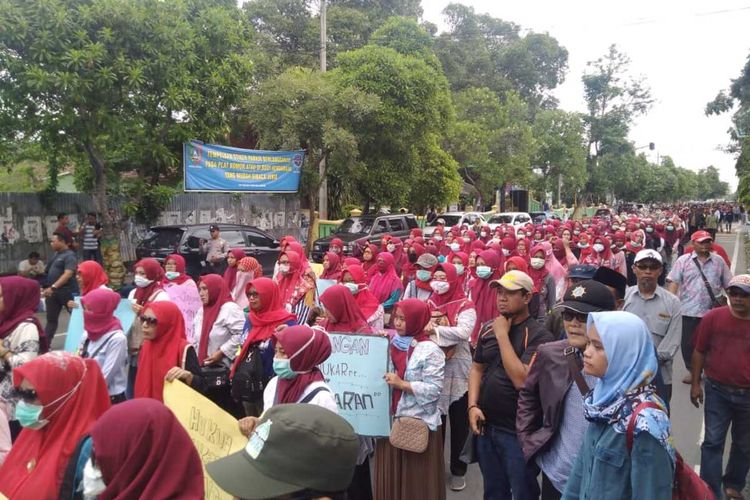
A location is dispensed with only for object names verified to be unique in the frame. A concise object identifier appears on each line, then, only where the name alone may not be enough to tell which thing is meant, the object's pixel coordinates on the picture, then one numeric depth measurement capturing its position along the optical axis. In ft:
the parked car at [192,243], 41.45
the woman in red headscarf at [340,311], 15.20
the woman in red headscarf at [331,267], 27.53
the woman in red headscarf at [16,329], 12.31
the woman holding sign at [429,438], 12.48
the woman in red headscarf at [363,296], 19.97
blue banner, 51.98
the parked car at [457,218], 73.20
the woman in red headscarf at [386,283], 25.46
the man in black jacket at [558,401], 9.74
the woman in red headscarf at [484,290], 21.59
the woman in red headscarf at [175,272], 21.25
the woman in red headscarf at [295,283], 23.56
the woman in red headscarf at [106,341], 14.02
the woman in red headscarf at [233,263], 25.43
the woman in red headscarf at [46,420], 8.36
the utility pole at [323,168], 67.87
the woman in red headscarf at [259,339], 13.23
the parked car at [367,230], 55.16
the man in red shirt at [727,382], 13.58
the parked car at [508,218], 82.66
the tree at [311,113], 58.44
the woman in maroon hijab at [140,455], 6.74
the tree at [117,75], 36.32
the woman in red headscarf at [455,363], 15.28
